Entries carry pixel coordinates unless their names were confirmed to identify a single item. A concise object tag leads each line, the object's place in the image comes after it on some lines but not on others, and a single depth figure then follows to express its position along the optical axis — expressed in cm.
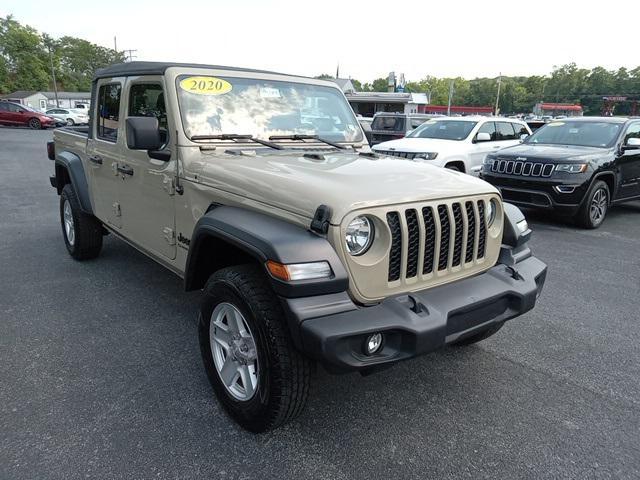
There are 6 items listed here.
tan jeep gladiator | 216
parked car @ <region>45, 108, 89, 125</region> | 3522
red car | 2998
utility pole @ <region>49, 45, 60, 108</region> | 7378
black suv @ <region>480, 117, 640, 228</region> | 730
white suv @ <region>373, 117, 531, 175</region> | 951
